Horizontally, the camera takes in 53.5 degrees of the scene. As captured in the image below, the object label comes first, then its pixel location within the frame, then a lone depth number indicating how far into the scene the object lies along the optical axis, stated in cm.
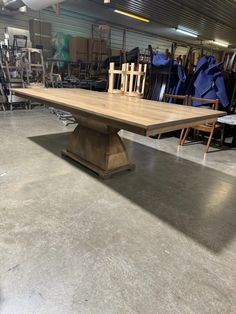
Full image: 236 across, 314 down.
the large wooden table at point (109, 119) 143
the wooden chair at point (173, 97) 361
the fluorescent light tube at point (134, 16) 748
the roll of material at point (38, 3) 481
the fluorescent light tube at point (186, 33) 982
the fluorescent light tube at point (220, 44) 1246
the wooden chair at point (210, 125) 331
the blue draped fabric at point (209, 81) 357
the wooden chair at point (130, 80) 293
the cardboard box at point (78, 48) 753
